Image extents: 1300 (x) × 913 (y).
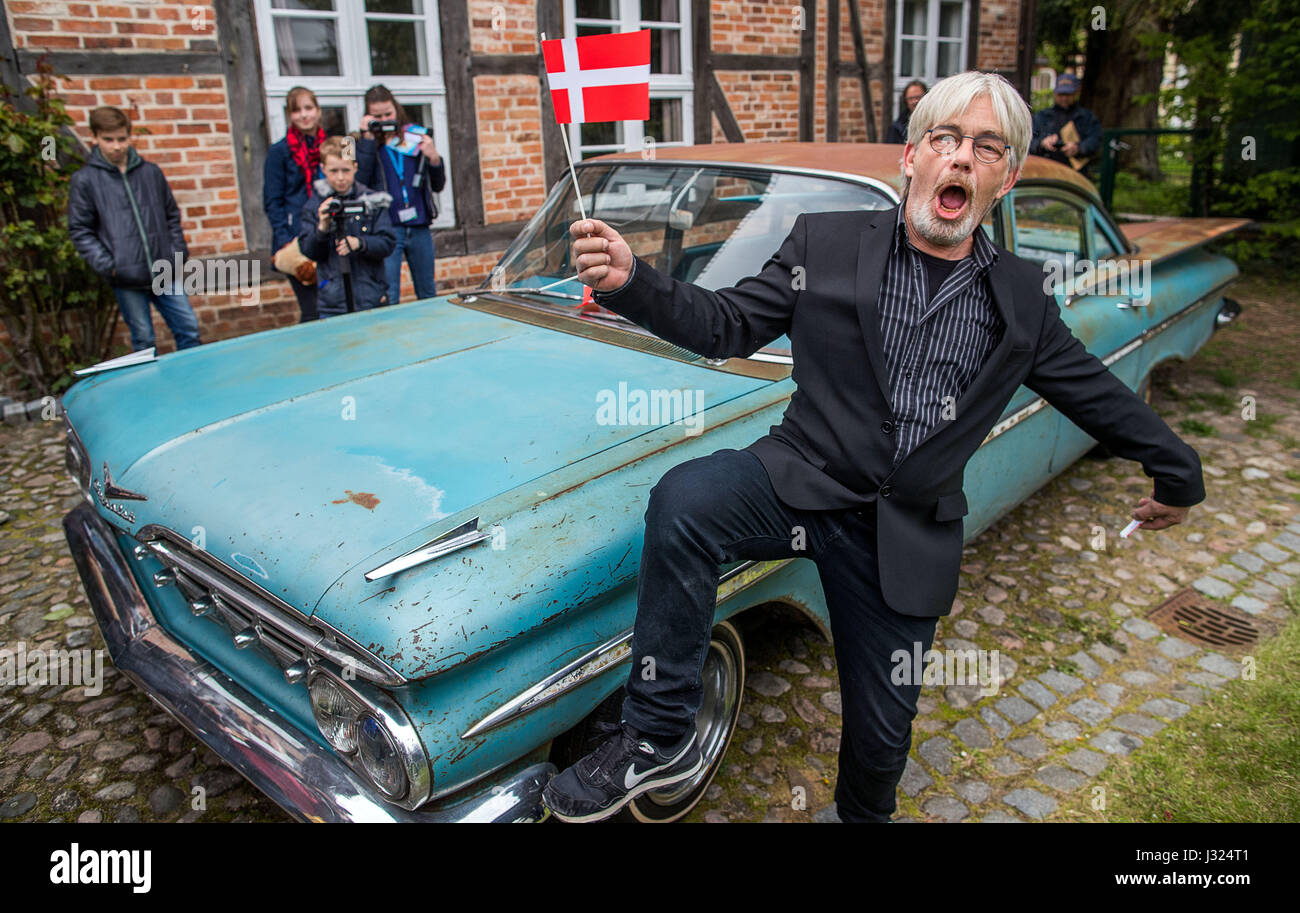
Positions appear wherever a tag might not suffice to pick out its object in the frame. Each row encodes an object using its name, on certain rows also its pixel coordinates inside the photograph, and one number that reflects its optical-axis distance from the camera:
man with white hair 1.92
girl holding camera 5.84
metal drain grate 3.45
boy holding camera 4.83
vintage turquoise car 1.89
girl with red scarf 5.52
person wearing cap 8.09
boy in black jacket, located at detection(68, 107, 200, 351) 5.23
